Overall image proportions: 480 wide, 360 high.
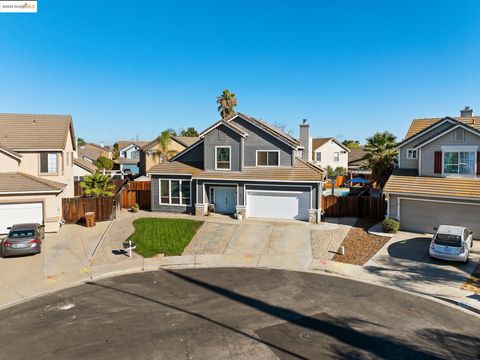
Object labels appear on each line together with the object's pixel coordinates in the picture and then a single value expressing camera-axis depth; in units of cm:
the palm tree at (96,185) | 2939
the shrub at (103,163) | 6291
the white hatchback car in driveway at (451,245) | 1852
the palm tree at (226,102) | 7225
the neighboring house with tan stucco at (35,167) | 2433
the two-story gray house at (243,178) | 2741
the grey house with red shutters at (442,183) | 2252
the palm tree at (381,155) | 3161
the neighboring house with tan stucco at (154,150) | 5307
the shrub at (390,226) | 2353
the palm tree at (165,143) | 5044
